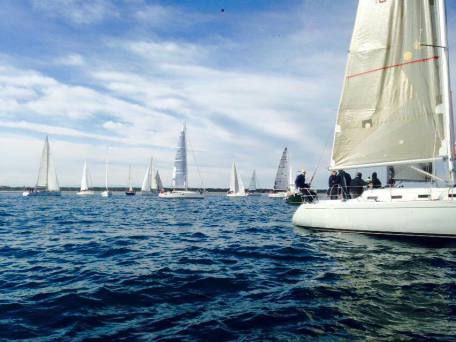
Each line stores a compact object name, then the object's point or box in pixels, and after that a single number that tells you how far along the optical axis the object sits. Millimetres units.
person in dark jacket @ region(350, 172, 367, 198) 15594
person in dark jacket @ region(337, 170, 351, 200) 15234
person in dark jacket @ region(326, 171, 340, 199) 16031
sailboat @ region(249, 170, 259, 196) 115875
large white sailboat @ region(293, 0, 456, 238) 12055
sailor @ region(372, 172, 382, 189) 15734
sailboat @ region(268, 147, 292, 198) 78106
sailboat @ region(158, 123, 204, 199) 71312
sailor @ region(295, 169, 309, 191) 18714
